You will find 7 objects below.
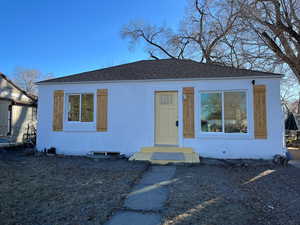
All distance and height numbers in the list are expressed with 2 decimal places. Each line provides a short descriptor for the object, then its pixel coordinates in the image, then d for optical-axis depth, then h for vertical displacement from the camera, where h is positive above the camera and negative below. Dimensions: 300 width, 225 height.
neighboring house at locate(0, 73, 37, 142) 11.74 +0.72
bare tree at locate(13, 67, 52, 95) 31.52 +7.90
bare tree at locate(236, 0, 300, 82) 8.41 +4.79
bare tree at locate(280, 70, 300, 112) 13.55 +3.32
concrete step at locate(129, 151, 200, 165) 5.96 -1.21
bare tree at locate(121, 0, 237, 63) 11.91 +8.33
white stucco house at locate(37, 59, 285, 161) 6.49 +0.37
